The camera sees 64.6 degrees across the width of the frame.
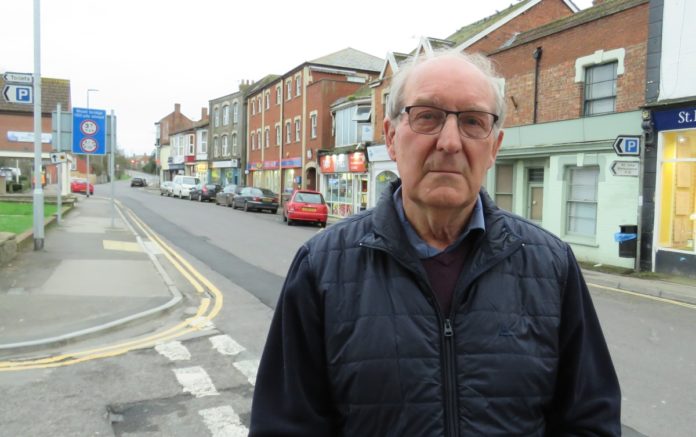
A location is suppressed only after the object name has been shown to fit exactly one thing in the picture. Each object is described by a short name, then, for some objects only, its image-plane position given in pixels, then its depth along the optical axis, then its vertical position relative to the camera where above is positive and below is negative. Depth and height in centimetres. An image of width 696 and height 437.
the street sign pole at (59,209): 1812 -100
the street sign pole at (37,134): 1209 +101
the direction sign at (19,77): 1193 +221
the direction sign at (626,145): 1249 +103
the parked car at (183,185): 4537 -27
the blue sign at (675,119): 1216 +164
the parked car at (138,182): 7269 -15
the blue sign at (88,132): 1683 +149
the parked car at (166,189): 4966 -71
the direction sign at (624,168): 1232 +50
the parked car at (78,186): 4780 -54
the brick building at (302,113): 3488 +500
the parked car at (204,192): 4284 -76
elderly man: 166 -41
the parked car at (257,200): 3195 -97
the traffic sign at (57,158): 1708 +67
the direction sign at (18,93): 1186 +185
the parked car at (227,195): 3609 -81
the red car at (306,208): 2384 -104
